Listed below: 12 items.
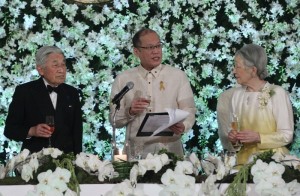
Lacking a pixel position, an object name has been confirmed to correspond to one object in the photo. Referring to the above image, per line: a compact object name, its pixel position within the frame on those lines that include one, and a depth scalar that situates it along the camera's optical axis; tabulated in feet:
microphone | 20.07
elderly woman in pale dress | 21.72
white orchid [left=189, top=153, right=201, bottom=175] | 15.78
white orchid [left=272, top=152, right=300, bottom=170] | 15.10
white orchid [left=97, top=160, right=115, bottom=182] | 15.24
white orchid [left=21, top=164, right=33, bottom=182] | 15.00
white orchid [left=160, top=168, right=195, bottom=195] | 10.25
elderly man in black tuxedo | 23.06
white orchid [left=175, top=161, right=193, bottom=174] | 12.79
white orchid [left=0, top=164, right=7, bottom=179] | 16.09
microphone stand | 19.63
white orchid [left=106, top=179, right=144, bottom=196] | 10.76
